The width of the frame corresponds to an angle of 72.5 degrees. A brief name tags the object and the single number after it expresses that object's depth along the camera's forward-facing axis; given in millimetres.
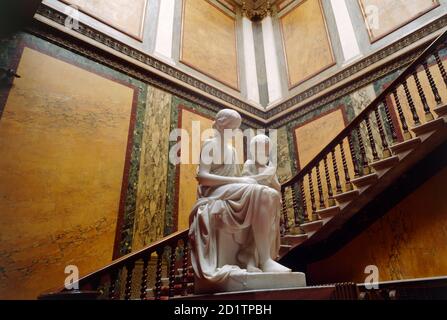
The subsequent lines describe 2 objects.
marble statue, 1970
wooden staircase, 2826
